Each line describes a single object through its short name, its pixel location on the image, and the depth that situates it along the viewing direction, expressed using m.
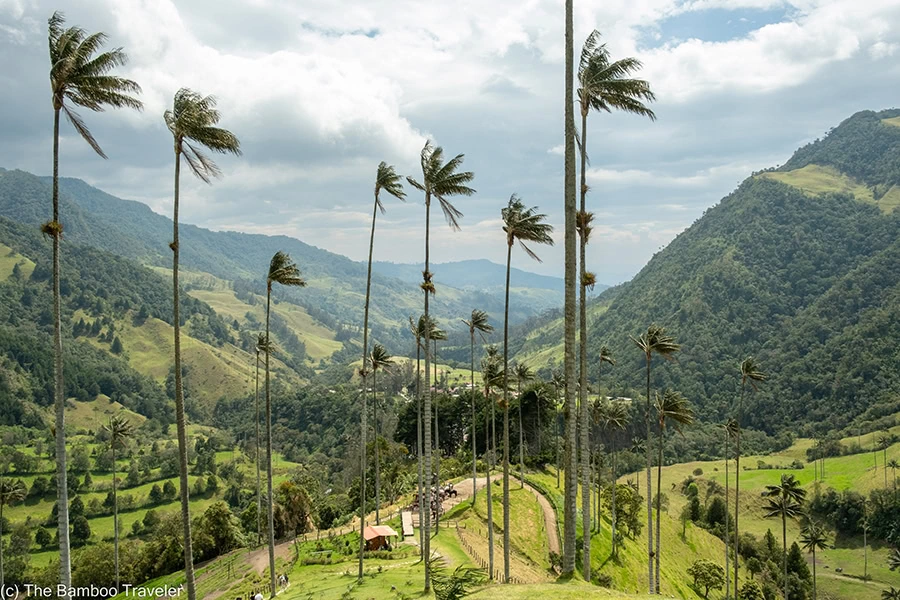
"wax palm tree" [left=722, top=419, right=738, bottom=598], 50.83
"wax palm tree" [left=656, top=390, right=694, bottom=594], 38.34
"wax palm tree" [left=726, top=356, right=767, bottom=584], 47.00
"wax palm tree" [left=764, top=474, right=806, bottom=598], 49.97
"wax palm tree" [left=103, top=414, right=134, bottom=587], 52.84
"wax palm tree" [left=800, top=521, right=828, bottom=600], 64.61
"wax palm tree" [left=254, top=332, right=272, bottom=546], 35.12
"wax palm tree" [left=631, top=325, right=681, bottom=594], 33.53
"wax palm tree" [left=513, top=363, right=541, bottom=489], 57.13
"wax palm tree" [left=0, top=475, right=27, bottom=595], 51.94
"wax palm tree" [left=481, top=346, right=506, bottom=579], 40.88
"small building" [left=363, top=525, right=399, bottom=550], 41.40
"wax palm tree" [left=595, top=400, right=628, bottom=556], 54.09
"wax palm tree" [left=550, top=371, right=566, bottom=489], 67.10
